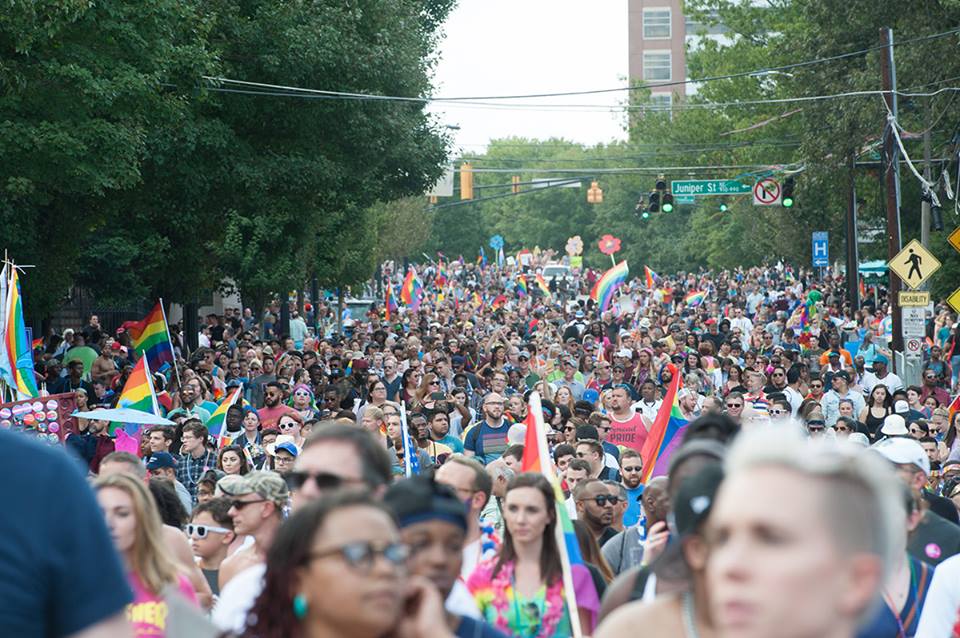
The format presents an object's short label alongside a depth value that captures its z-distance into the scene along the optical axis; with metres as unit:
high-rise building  156.12
